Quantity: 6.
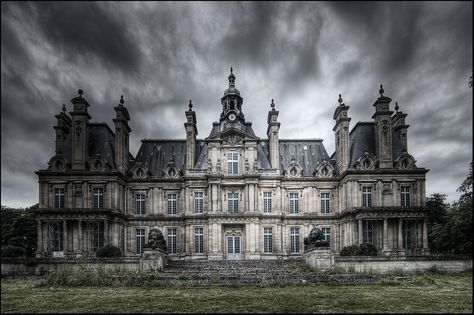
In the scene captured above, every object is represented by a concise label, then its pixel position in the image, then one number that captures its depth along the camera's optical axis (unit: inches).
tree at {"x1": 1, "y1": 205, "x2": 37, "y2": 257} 1724.9
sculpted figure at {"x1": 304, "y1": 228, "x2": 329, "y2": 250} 1168.8
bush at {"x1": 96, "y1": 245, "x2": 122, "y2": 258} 1440.7
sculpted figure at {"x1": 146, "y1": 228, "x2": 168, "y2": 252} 1176.0
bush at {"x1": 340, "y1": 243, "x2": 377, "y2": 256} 1405.0
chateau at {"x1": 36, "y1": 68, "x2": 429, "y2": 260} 1622.8
